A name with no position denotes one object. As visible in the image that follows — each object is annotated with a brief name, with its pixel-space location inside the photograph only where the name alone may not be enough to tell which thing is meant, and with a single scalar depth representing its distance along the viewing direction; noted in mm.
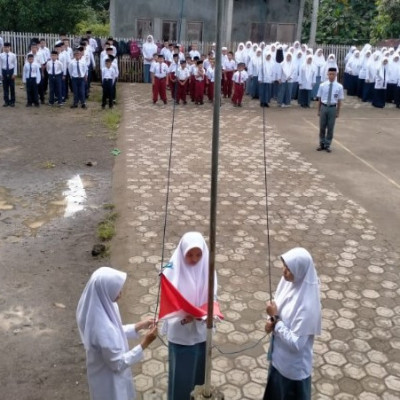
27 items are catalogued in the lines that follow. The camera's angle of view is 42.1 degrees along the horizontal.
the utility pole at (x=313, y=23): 19719
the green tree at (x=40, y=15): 18422
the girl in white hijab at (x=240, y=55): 16266
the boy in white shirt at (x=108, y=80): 13307
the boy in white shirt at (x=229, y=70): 15177
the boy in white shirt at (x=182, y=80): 14150
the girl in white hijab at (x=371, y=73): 15453
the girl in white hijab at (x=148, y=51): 17156
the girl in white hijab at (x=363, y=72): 16050
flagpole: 2504
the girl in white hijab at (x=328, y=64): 15365
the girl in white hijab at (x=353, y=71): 16655
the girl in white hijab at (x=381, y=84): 15109
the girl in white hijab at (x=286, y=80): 14641
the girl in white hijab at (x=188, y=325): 3178
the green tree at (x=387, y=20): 21297
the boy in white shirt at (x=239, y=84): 13970
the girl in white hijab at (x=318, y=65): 15305
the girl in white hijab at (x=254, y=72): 15219
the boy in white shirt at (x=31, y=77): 12961
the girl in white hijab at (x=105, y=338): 2793
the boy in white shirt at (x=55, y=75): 13375
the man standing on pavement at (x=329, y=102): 9922
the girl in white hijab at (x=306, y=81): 14664
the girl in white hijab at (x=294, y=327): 2943
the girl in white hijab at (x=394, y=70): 15336
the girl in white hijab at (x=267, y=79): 14258
